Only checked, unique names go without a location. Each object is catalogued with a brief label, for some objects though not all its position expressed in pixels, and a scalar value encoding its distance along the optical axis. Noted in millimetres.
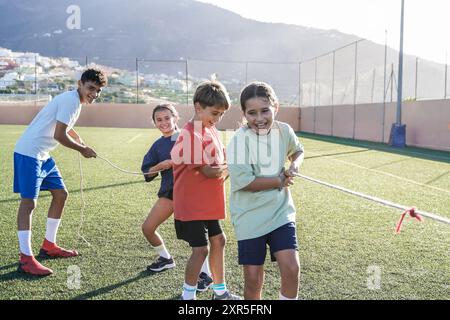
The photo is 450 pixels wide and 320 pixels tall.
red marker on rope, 2934
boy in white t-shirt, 4453
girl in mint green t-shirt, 3014
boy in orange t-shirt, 3359
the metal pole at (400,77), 20047
